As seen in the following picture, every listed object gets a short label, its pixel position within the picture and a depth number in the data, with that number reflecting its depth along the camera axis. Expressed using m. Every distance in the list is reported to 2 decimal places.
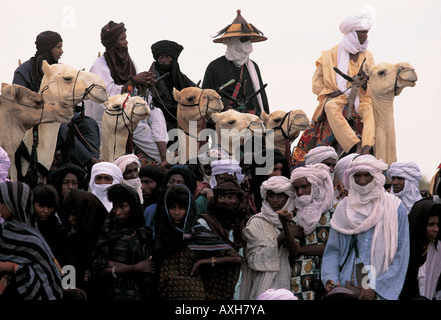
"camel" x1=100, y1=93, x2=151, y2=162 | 14.98
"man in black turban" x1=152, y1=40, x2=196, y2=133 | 16.81
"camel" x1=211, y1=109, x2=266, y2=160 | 15.38
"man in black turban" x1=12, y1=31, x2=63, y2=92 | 15.20
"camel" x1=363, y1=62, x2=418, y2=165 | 15.98
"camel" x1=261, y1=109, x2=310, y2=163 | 15.93
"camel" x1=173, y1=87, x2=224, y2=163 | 15.91
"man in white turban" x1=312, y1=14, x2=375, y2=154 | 16.44
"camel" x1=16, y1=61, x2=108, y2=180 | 14.24
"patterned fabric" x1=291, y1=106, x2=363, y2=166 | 16.52
